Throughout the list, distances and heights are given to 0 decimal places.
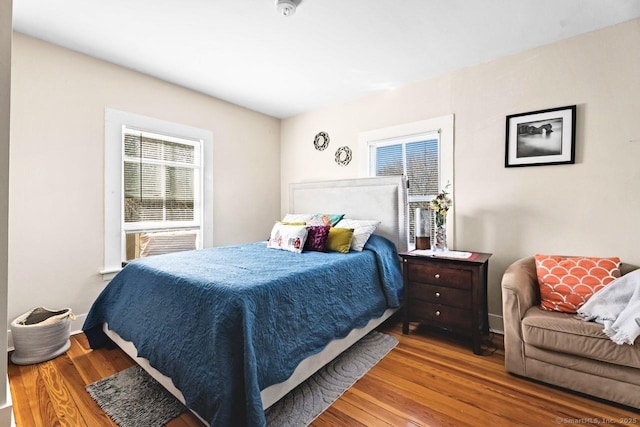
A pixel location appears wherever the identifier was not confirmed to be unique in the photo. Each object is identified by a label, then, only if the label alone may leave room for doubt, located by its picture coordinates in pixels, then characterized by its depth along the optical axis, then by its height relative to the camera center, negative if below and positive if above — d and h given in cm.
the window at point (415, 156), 304 +61
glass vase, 279 -25
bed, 140 -68
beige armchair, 164 -85
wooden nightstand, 233 -72
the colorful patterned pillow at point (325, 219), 331 -12
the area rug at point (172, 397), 162 -117
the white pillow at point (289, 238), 277 -29
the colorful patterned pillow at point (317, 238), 278 -29
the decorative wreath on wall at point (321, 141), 403 +95
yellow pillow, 271 -30
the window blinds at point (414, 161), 317 +56
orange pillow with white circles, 197 -48
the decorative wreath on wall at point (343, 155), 379 +70
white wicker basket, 215 -98
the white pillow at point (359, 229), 281 -20
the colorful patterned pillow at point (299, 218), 347 -12
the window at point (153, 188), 288 +22
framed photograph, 240 +63
